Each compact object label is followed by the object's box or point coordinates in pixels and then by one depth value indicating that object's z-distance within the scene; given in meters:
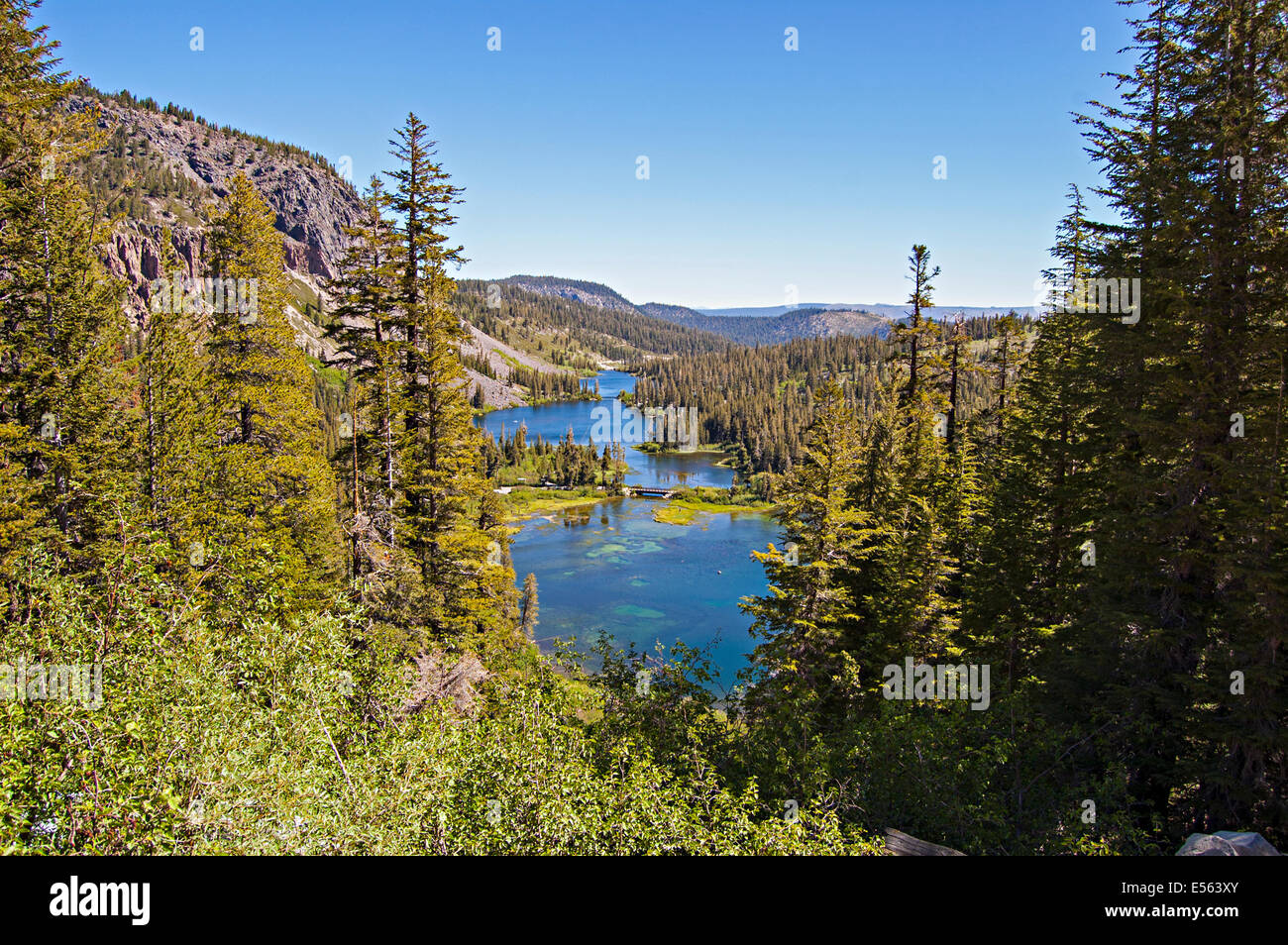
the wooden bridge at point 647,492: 122.06
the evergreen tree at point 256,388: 21.30
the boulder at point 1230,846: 8.46
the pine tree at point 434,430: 20.89
